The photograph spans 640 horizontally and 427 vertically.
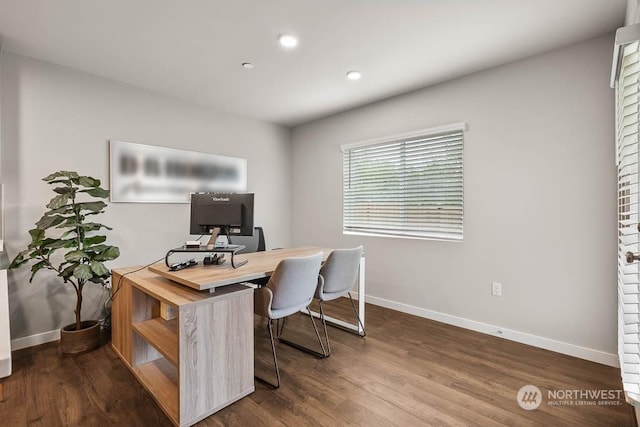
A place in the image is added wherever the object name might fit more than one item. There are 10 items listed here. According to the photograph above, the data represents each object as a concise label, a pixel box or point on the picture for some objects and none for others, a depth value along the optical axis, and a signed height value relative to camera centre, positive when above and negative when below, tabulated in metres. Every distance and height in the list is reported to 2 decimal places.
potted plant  2.31 -0.28
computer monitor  2.15 +0.00
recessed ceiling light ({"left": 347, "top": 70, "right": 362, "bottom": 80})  2.83 +1.34
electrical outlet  2.72 -0.68
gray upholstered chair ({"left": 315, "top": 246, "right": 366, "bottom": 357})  2.43 -0.49
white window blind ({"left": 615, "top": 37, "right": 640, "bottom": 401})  1.20 +0.07
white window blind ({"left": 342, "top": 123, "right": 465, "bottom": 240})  3.03 +0.33
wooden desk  1.62 -0.77
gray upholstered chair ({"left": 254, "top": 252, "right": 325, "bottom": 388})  1.94 -0.50
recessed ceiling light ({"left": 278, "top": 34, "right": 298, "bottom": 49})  2.24 +1.33
